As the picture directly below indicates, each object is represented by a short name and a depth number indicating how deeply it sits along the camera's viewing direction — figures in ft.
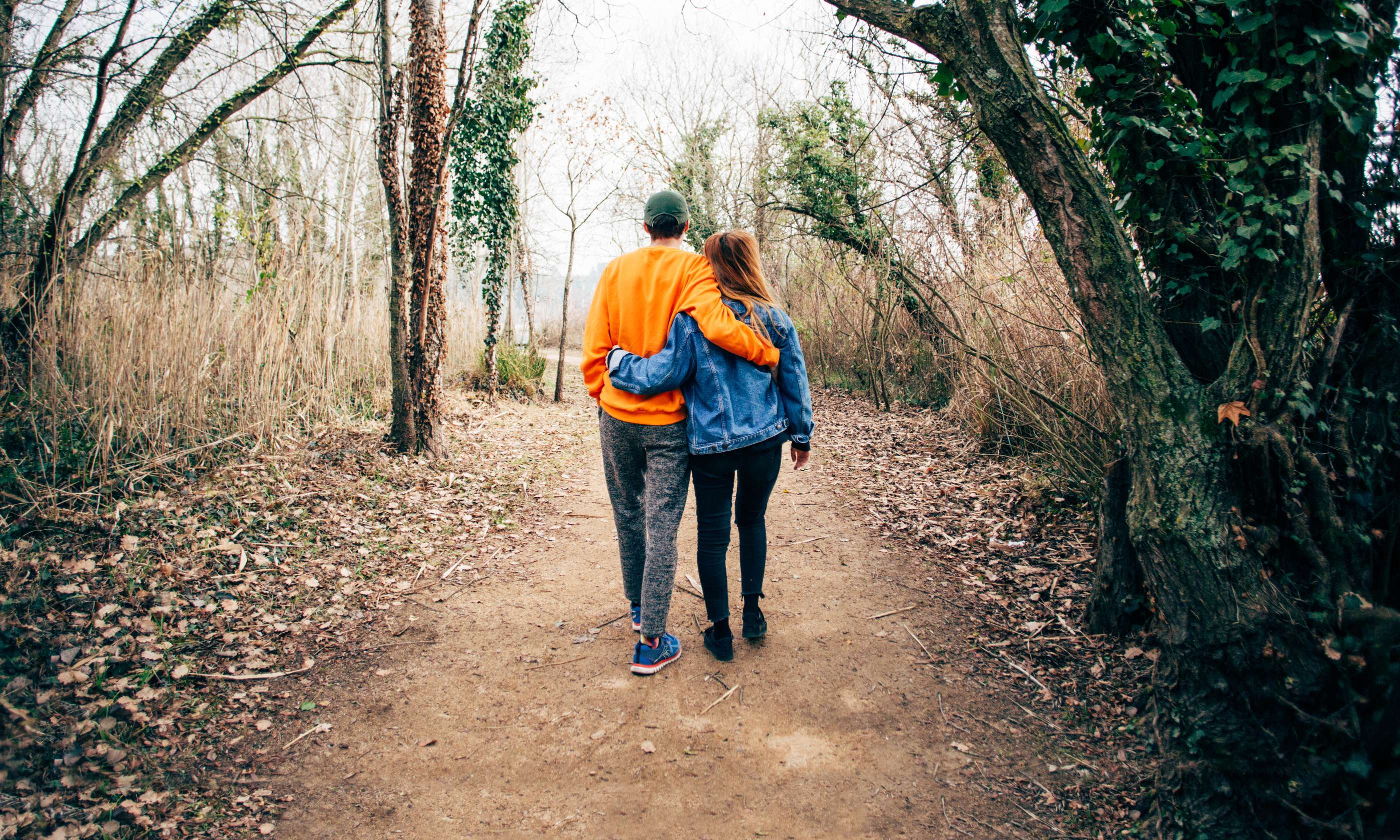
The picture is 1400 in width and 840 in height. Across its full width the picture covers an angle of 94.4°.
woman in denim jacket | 8.94
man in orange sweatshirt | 8.93
